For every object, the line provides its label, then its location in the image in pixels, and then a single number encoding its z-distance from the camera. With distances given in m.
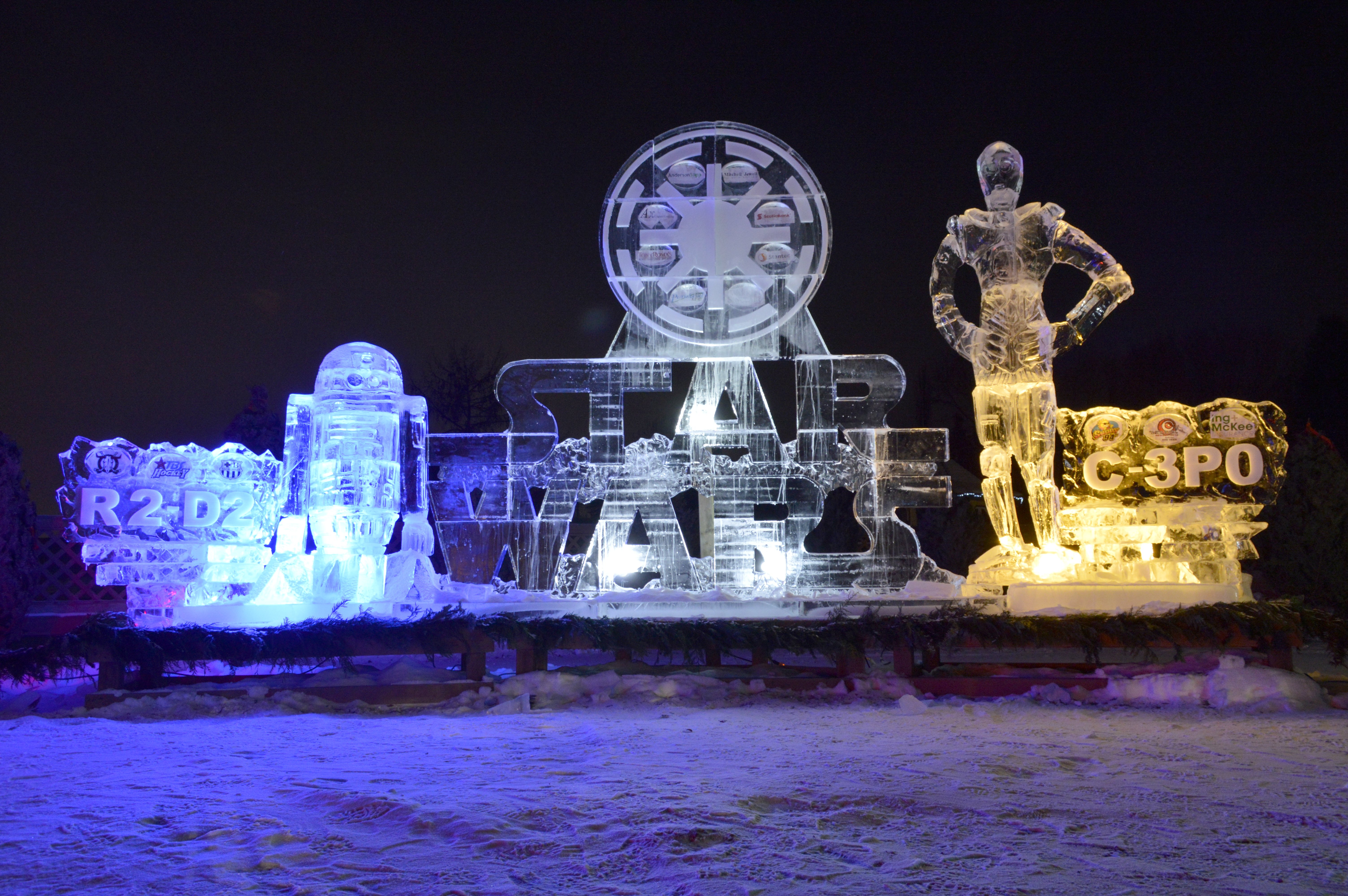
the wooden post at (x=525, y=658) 5.45
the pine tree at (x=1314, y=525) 9.32
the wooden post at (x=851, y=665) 5.35
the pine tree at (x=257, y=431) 12.60
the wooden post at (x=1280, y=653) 5.10
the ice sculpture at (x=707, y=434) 6.50
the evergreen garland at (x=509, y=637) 5.16
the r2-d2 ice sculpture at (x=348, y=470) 5.85
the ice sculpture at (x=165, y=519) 5.80
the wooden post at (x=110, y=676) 5.34
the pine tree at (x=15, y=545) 9.56
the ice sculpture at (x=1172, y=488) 5.62
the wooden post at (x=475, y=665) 5.45
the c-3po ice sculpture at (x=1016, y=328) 5.94
